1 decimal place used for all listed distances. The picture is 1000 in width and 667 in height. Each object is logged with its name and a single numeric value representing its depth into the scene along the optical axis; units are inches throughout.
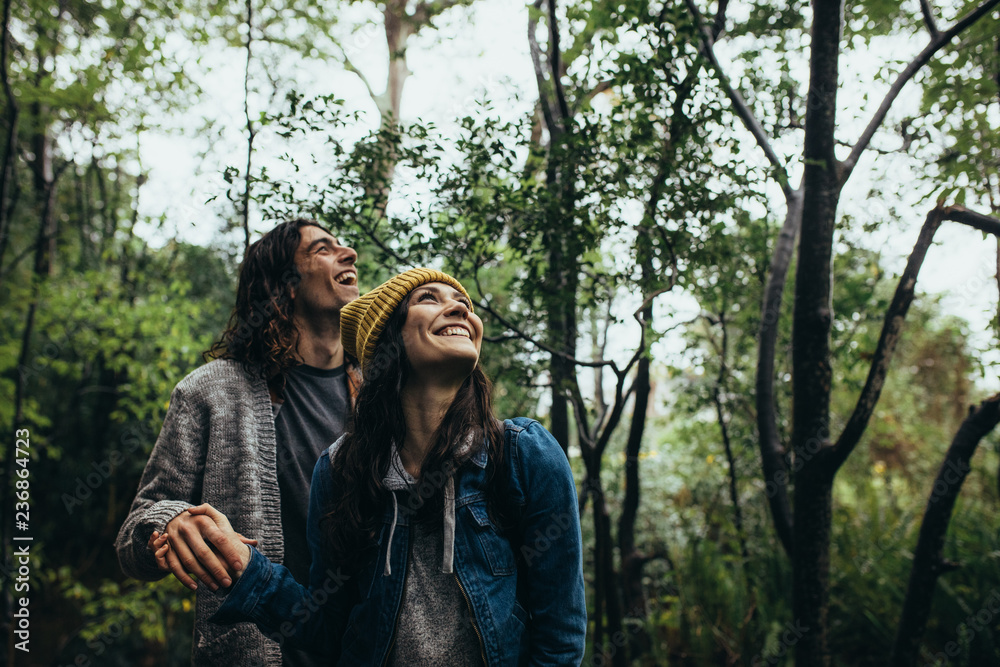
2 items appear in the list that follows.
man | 63.0
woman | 54.4
